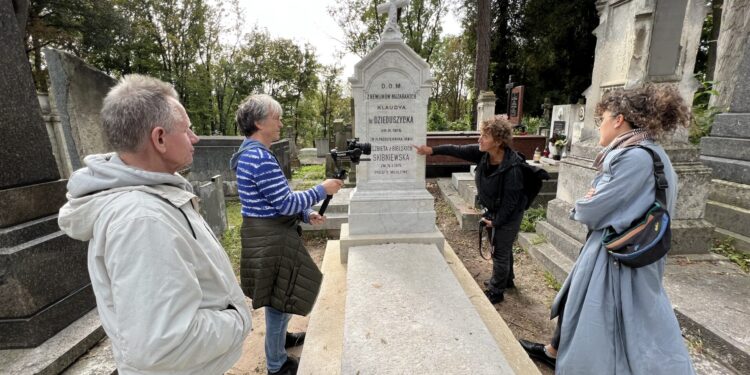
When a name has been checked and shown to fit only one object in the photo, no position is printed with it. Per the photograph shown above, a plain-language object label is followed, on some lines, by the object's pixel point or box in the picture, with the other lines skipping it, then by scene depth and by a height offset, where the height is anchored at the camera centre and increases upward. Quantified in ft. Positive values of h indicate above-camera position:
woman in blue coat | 6.13 -2.96
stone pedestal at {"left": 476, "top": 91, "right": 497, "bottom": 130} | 35.65 +2.03
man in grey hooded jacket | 3.15 -1.11
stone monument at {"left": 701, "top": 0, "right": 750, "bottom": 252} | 12.39 -1.91
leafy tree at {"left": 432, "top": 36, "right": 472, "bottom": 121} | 88.18 +12.94
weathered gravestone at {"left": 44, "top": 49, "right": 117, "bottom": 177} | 11.37 +1.20
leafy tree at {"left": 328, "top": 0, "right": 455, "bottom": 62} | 79.57 +24.12
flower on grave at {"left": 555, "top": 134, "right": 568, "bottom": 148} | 30.66 -2.00
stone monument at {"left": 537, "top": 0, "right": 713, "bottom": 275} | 11.12 +1.77
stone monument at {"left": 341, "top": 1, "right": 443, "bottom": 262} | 11.59 -0.69
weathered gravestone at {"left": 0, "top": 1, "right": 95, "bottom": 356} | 6.89 -1.95
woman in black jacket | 10.70 -2.01
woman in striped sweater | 7.37 -2.31
